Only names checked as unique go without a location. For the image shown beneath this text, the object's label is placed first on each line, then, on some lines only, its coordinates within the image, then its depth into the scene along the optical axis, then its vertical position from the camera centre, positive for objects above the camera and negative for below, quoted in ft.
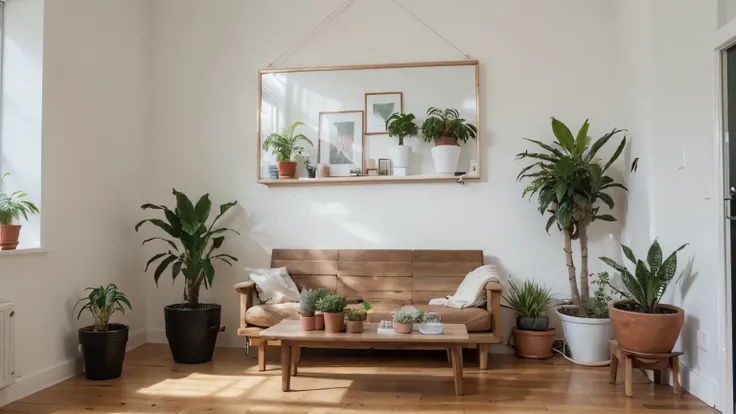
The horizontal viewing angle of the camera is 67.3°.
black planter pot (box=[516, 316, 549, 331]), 13.82 -2.66
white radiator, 10.34 -2.45
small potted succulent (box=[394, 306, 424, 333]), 10.75 -2.02
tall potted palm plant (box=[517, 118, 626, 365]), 13.15 +0.33
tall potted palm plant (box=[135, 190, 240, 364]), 13.65 -1.58
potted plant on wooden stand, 10.43 -1.85
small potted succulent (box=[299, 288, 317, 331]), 11.10 -1.90
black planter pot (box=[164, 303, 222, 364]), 13.61 -2.92
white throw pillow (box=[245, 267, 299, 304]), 13.83 -1.81
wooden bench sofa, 13.71 -1.54
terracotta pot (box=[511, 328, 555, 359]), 13.69 -3.13
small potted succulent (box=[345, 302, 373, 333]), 10.82 -2.04
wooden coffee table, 10.41 -2.32
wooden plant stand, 10.56 -2.85
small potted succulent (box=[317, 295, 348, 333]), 10.94 -1.91
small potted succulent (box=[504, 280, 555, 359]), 13.71 -2.71
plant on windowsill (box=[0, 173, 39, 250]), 10.99 -0.01
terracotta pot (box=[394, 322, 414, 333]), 10.74 -2.15
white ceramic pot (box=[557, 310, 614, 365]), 13.07 -2.89
